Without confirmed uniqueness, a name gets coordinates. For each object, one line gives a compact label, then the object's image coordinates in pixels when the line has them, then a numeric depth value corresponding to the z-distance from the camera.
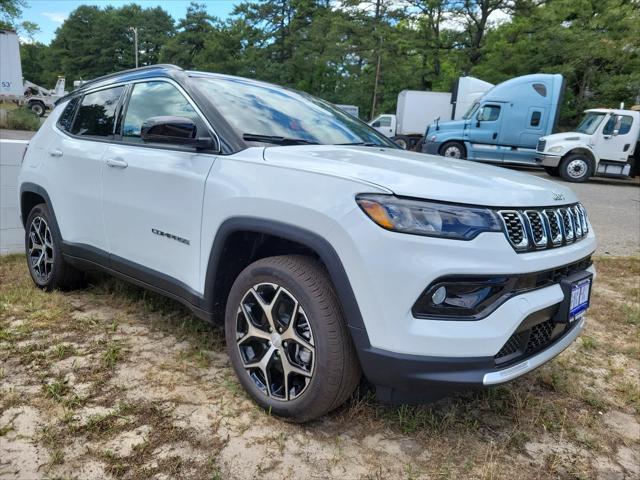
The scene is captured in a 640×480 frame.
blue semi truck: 16.53
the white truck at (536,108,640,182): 14.71
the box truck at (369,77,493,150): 23.31
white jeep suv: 1.76
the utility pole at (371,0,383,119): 31.46
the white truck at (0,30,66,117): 20.91
